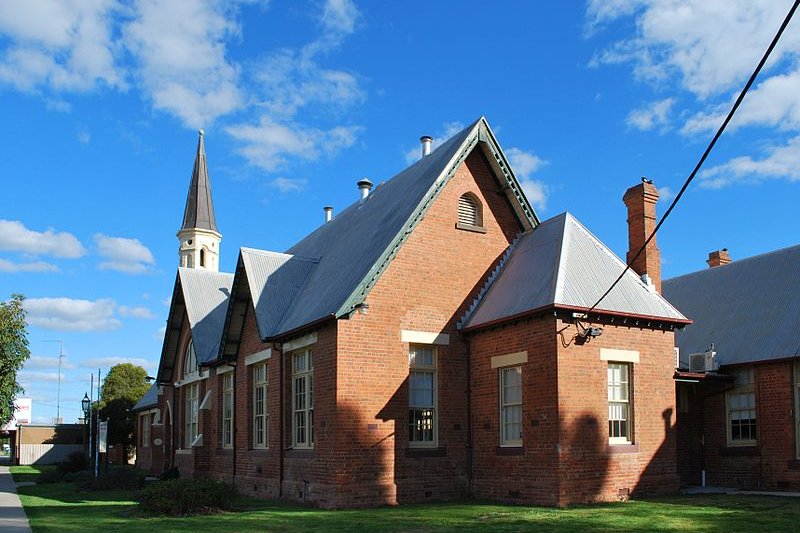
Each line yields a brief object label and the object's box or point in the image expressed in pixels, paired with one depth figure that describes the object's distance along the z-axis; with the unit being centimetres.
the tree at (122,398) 6059
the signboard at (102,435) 3516
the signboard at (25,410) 10112
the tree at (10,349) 3269
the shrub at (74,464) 4020
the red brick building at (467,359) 1819
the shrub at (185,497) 1820
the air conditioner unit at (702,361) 2292
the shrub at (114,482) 2906
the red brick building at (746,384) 2138
